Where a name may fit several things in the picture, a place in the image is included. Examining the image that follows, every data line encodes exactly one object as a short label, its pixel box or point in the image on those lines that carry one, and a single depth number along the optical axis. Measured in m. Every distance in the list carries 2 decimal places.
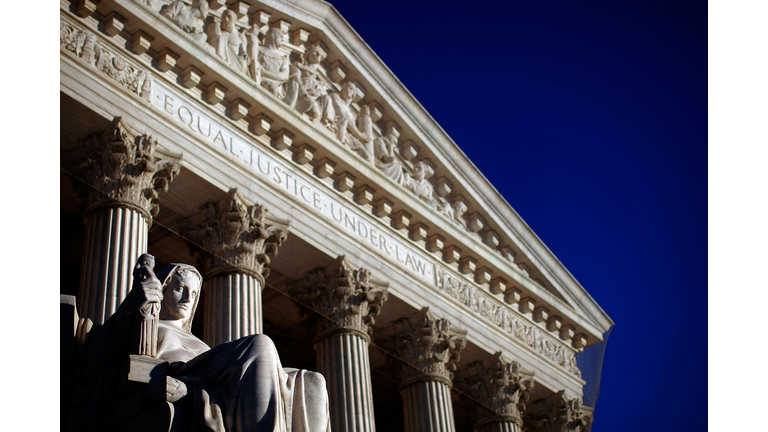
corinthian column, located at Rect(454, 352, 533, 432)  22.33
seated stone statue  5.96
